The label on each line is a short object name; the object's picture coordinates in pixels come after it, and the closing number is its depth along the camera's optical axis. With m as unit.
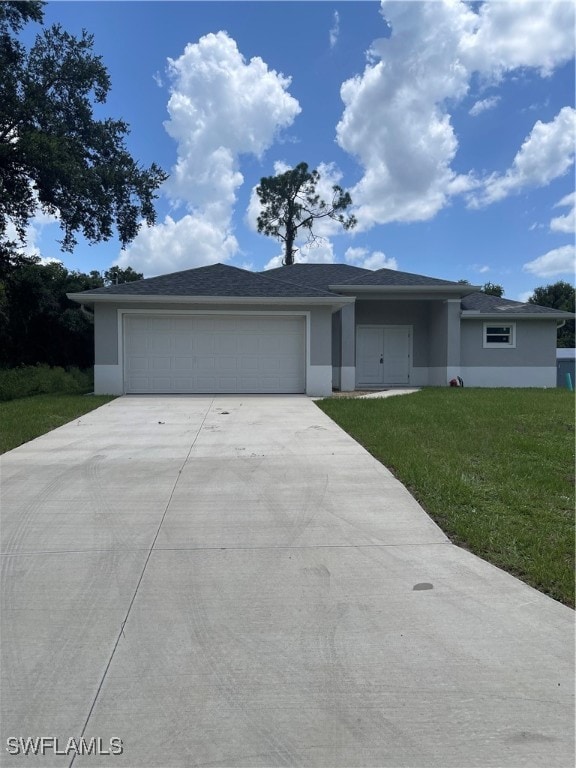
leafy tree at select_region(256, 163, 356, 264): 39.31
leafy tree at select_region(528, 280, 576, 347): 45.34
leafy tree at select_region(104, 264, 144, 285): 40.68
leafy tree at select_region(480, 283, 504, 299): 48.75
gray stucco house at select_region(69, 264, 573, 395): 14.30
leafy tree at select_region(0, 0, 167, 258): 17.64
